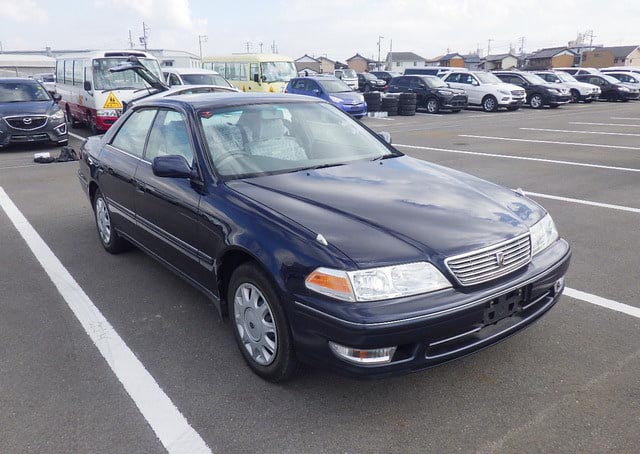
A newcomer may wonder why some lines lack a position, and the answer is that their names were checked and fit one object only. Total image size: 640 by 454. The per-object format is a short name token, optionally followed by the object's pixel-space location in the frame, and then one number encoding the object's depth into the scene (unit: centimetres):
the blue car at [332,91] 1878
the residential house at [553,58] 7931
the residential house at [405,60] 10561
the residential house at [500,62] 8838
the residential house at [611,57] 7625
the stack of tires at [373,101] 2084
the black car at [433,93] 2164
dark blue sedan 255
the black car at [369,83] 3556
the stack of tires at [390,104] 2077
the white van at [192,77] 1714
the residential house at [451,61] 8517
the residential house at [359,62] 10244
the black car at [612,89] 2725
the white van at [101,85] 1338
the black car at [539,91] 2362
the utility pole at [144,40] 7647
